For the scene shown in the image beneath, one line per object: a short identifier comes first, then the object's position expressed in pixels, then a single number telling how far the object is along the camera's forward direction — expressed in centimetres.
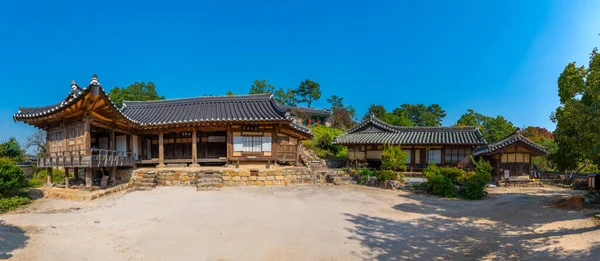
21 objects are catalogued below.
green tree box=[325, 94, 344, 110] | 5815
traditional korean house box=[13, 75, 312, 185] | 1591
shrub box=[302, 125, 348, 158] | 3432
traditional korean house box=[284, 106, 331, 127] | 4697
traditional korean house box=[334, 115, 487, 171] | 2573
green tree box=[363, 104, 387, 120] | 5280
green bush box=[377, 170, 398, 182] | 1934
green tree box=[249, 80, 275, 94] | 4481
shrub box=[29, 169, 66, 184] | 2023
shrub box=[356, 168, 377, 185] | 2068
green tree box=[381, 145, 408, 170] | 2227
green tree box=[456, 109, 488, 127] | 4866
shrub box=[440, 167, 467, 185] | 1769
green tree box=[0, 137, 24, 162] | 2389
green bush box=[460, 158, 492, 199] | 1652
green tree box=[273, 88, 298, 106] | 5134
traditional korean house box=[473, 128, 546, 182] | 2389
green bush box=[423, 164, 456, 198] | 1702
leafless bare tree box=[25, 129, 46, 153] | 3182
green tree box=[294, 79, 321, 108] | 6219
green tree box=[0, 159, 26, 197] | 1209
